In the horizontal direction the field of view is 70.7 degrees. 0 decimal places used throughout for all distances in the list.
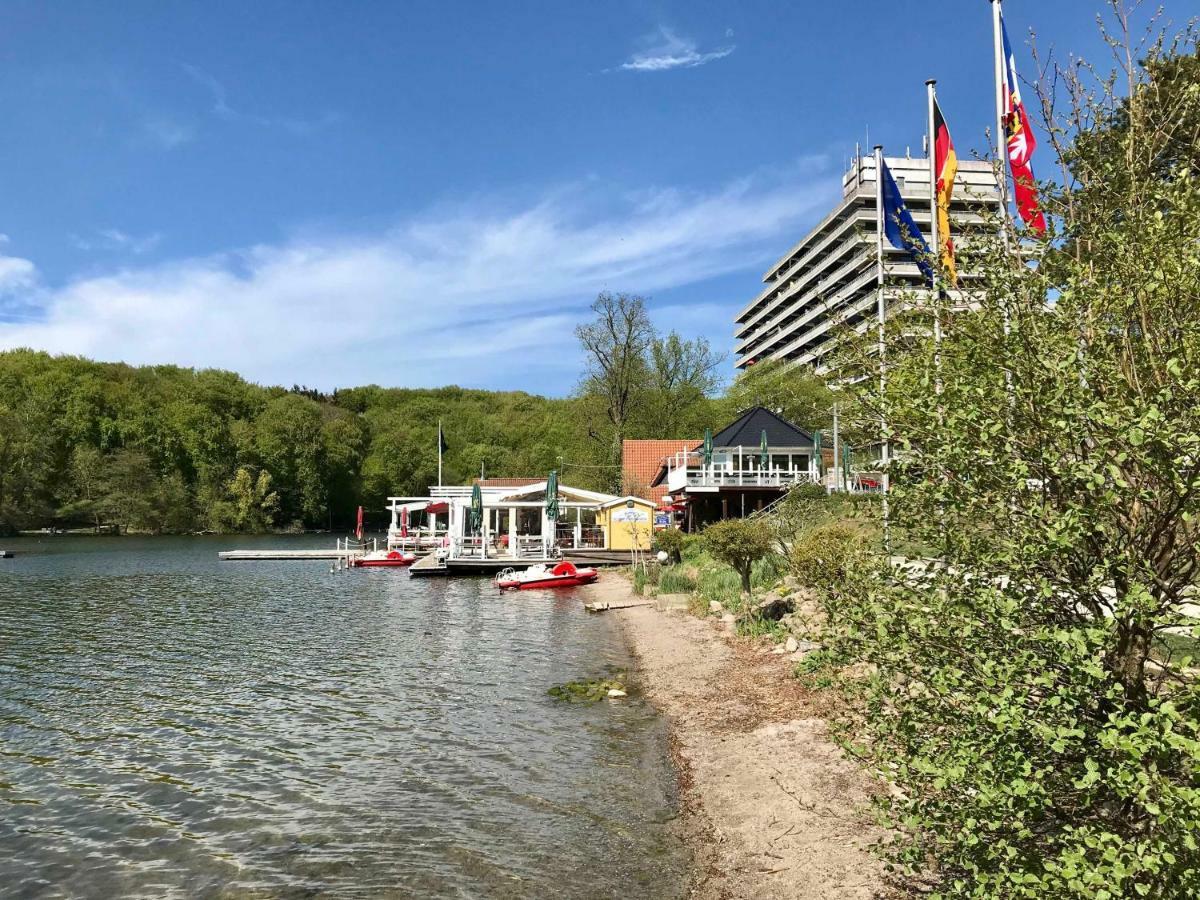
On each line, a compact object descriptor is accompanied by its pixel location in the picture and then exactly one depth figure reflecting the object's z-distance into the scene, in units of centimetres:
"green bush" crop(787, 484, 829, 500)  2886
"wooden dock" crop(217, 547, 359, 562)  5184
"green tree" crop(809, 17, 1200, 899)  348
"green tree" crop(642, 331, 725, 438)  7075
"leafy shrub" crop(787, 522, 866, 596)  1363
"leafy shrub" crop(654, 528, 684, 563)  3297
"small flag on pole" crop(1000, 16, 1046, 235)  1166
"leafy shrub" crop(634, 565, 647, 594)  2902
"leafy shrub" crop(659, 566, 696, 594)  2692
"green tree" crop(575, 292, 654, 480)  6712
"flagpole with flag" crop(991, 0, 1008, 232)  1148
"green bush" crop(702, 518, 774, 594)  1942
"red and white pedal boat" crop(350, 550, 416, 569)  4609
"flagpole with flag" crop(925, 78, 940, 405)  1203
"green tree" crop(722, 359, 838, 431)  5666
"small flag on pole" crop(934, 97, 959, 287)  1254
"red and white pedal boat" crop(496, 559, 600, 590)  3238
